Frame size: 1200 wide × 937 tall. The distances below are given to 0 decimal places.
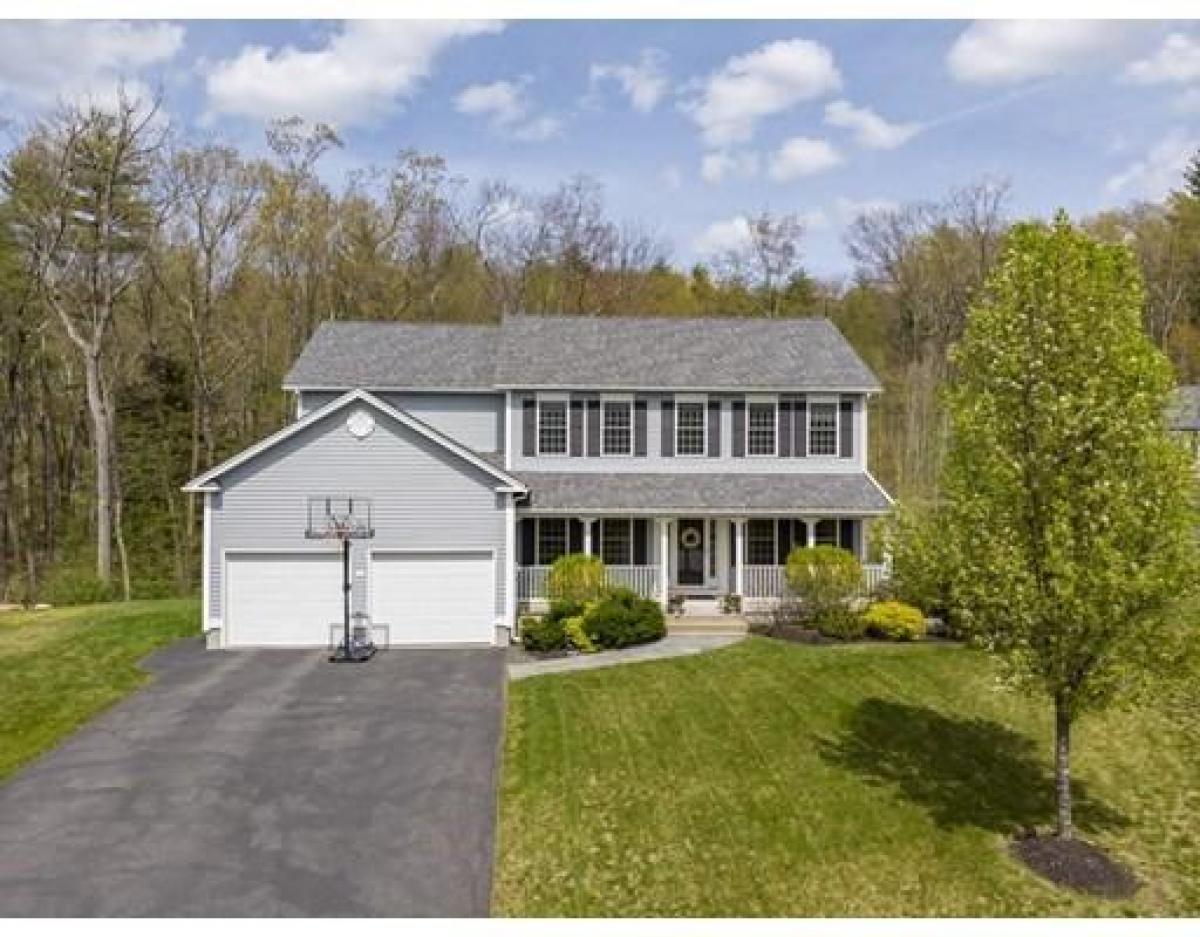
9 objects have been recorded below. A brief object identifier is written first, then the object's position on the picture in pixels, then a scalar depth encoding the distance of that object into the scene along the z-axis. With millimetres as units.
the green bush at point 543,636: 18312
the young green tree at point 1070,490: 8992
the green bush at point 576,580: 19844
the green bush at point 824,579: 19094
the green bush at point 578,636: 18234
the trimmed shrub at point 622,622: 18328
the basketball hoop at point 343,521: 18719
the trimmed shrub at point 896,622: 18484
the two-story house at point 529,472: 19062
